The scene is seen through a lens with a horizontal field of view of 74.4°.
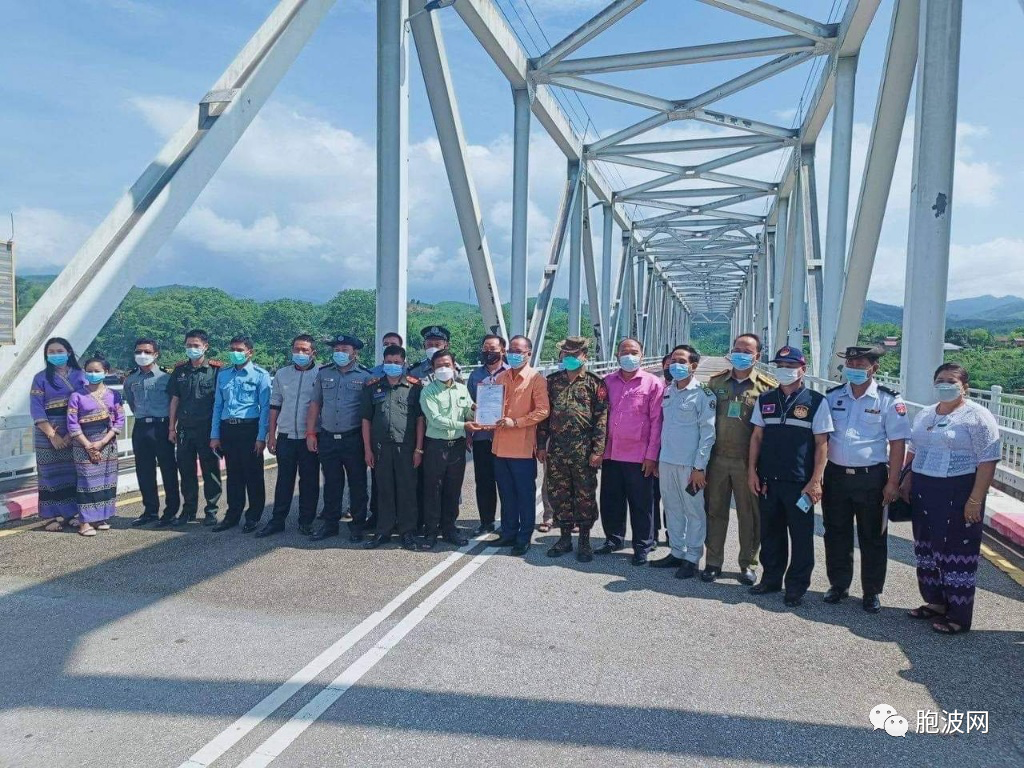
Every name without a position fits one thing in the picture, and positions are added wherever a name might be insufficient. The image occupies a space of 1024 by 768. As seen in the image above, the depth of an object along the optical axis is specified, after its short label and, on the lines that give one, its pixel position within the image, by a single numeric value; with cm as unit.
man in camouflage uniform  527
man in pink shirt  519
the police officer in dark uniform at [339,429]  577
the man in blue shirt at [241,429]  591
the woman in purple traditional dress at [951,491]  386
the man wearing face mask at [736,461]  475
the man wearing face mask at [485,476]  601
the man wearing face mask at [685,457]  486
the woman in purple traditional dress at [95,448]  573
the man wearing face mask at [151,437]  606
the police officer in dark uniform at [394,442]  552
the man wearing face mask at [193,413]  602
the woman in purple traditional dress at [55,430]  577
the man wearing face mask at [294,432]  582
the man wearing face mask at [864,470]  419
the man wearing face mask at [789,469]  432
